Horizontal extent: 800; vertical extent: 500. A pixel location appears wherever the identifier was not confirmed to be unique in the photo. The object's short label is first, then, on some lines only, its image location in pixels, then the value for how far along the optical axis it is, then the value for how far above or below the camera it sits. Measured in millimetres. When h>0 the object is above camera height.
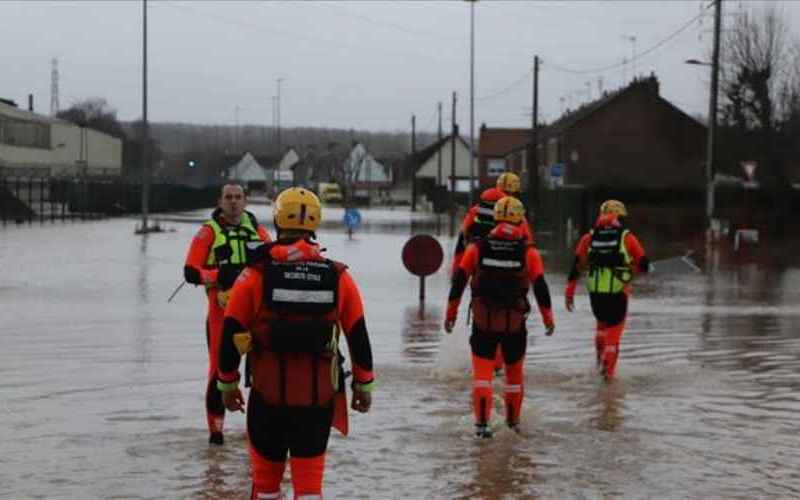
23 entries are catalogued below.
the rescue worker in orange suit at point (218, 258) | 8898 -553
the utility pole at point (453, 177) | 54656 +445
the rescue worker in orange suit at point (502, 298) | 9688 -869
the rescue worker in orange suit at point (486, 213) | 12539 -289
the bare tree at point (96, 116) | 133750 +7093
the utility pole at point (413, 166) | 101938 +1494
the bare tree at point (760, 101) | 50312 +3542
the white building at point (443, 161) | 136500 +2538
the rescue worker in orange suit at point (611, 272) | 12625 -861
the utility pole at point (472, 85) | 62906 +4924
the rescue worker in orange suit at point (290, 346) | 6082 -796
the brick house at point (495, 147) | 117000 +3490
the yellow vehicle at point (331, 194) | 118625 -1133
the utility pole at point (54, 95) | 132750 +8719
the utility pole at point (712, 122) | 41344 +2164
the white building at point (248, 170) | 165250 +1411
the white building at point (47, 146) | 79625 +2234
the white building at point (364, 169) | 143375 +1612
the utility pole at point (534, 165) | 56000 +927
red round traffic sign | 20578 -1172
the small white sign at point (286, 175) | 155538 +790
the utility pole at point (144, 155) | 48153 +1039
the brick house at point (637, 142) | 69688 +2506
